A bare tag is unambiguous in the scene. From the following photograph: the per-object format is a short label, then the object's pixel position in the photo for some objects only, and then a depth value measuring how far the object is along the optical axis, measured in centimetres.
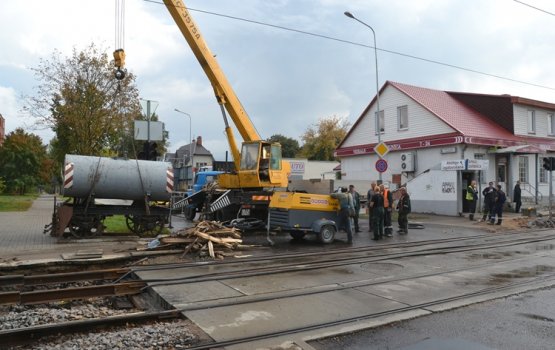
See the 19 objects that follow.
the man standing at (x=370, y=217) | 1598
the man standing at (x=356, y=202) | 1684
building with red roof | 2481
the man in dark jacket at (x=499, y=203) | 1994
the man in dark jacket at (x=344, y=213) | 1405
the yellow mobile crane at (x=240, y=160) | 1658
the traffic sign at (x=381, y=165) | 1945
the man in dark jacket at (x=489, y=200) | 2003
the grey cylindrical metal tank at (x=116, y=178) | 1334
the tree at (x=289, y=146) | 8344
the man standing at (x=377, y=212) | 1527
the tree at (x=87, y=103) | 2686
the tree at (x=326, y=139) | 6575
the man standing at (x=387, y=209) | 1634
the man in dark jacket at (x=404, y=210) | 1682
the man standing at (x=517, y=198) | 2505
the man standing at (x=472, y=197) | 2156
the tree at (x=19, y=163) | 5491
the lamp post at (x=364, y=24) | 2186
